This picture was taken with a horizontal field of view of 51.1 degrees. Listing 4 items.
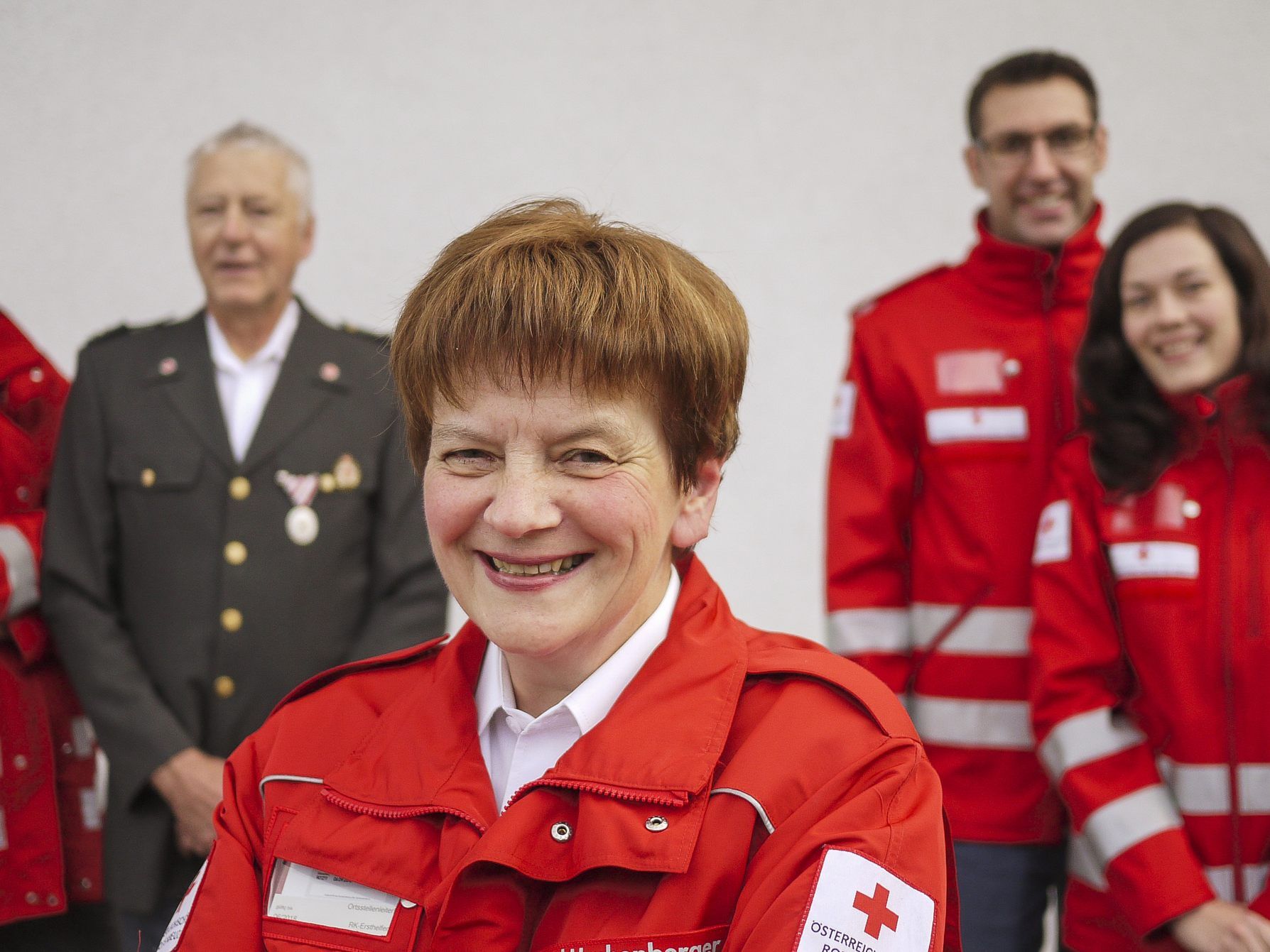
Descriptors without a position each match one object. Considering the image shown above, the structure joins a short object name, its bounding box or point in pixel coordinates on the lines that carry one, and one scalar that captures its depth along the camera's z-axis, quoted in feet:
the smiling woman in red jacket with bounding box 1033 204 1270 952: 6.79
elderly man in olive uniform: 7.98
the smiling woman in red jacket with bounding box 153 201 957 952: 3.85
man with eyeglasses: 8.07
